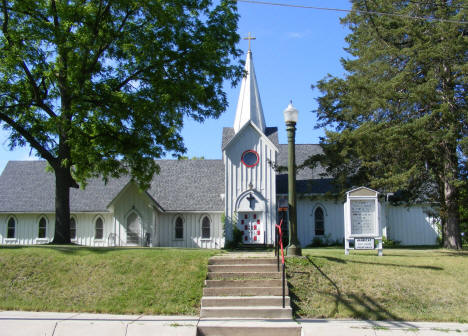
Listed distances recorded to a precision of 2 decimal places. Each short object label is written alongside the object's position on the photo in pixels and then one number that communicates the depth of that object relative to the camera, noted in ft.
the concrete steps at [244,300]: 32.19
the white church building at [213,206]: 86.99
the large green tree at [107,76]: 60.13
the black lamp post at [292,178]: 45.85
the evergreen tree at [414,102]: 59.16
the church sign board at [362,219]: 50.11
